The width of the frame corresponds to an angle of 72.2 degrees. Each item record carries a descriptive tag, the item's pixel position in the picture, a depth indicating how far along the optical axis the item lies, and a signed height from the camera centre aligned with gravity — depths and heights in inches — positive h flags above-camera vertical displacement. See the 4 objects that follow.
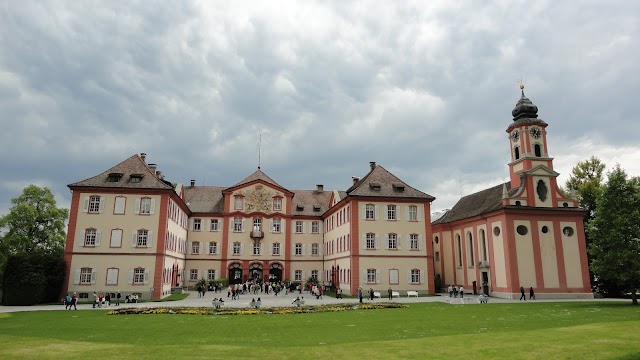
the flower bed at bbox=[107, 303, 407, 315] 1131.9 -92.8
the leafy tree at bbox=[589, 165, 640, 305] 1264.8 +123.8
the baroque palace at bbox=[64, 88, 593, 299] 1620.3 +155.2
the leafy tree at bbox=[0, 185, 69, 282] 1961.1 +226.9
